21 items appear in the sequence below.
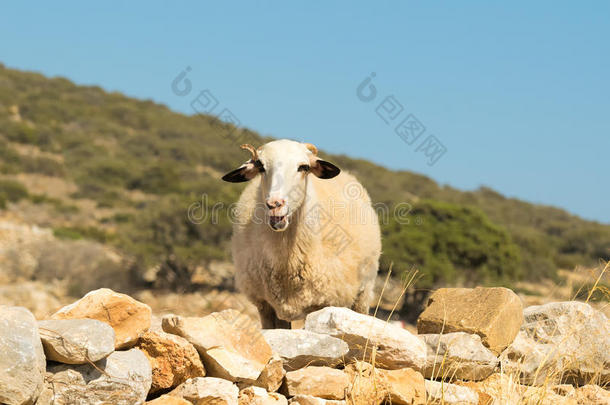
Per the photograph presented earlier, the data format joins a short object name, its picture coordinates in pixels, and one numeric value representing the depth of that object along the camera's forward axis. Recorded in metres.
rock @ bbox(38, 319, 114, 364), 6.91
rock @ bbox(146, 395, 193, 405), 7.71
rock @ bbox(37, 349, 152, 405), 7.06
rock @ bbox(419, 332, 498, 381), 9.59
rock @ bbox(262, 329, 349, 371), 9.03
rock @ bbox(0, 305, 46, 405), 6.43
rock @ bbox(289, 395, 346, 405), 8.51
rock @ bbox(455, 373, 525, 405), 9.17
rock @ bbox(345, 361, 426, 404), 8.75
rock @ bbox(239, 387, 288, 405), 8.10
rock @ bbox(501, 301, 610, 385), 10.43
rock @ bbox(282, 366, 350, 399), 8.66
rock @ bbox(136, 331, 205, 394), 8.22
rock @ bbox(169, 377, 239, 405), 7.87
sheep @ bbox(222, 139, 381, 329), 11.64
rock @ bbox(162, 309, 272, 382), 8.37
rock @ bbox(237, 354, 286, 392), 8.34
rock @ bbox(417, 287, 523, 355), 10.25
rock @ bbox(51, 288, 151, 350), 8.15
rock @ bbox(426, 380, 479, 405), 8.95
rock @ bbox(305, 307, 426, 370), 9.33
